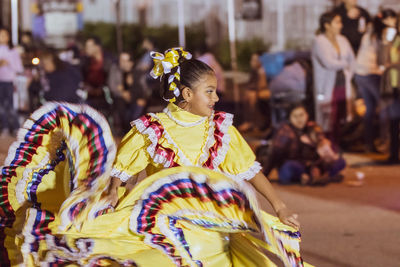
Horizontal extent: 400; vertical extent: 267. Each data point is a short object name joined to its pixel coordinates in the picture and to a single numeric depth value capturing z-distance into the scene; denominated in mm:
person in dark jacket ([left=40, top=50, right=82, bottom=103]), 13154
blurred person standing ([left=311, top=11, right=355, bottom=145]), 13446
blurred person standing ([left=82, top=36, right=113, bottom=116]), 16254
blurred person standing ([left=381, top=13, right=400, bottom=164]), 13466
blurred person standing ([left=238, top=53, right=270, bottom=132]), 17279
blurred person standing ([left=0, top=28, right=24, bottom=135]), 17127
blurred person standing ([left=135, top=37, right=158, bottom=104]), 16456
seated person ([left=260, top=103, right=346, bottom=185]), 11454
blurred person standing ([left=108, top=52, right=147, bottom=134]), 16477
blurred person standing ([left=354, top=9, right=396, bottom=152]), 13782
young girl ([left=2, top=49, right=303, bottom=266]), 4352
